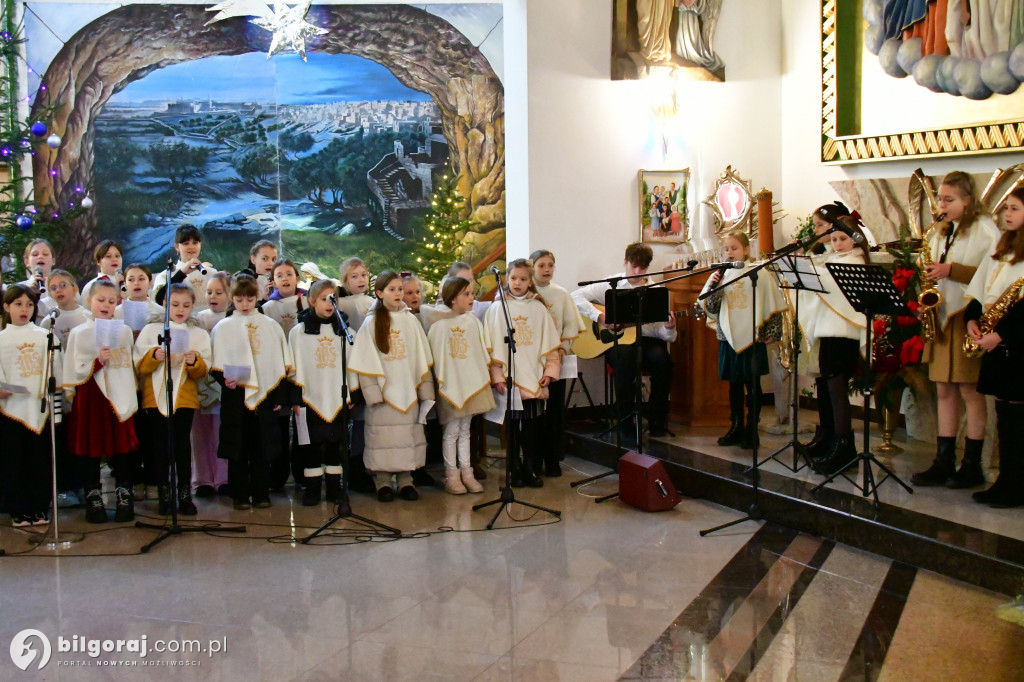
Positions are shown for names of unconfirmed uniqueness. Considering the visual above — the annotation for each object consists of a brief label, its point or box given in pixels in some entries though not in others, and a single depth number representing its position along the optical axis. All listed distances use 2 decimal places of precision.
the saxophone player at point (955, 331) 5.71
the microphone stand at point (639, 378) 6.11
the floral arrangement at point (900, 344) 6.56
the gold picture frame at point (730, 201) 8.84
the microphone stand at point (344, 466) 5.45
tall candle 8.37
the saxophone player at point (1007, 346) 5.29
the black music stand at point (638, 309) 6.26
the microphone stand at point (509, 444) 5.74
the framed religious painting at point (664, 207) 8.68
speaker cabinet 6.02
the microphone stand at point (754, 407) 5.28
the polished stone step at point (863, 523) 4.58
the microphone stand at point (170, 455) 5.49
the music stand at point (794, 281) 5.92
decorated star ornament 11.49
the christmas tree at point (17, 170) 9.49
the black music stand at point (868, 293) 5.14
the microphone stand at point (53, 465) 5.43
